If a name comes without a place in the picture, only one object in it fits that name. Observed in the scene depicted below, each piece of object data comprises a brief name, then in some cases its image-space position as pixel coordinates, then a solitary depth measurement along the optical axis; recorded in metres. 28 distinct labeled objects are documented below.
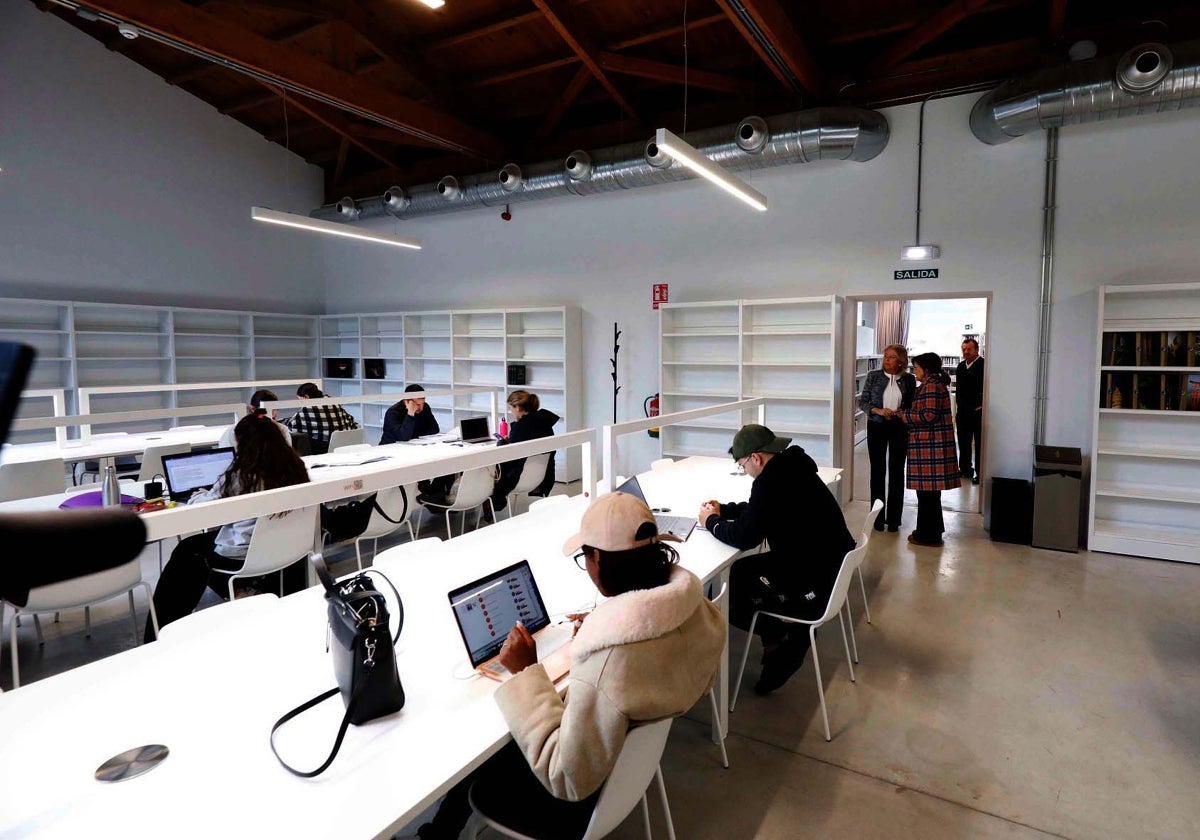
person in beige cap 1.41
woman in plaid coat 5.09
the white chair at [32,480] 3.67
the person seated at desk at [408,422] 5.88
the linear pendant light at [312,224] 5.45
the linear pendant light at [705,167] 3.51
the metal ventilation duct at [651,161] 5.36
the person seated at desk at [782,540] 2.74
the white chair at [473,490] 4.45
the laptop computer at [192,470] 3.67
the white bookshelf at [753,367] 6.14
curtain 11.84
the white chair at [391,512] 4.05
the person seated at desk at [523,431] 4.74
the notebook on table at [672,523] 2.99
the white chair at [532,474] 4.95
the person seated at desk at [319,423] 5.78
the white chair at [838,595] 2.67
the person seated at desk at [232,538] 2.83
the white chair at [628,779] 1.47
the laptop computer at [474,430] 5.57
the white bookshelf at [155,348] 7.29
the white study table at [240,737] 1.24
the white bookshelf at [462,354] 7.62
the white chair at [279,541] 3.02
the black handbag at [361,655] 1.43
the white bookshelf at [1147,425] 4.69
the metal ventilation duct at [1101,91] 4.16
